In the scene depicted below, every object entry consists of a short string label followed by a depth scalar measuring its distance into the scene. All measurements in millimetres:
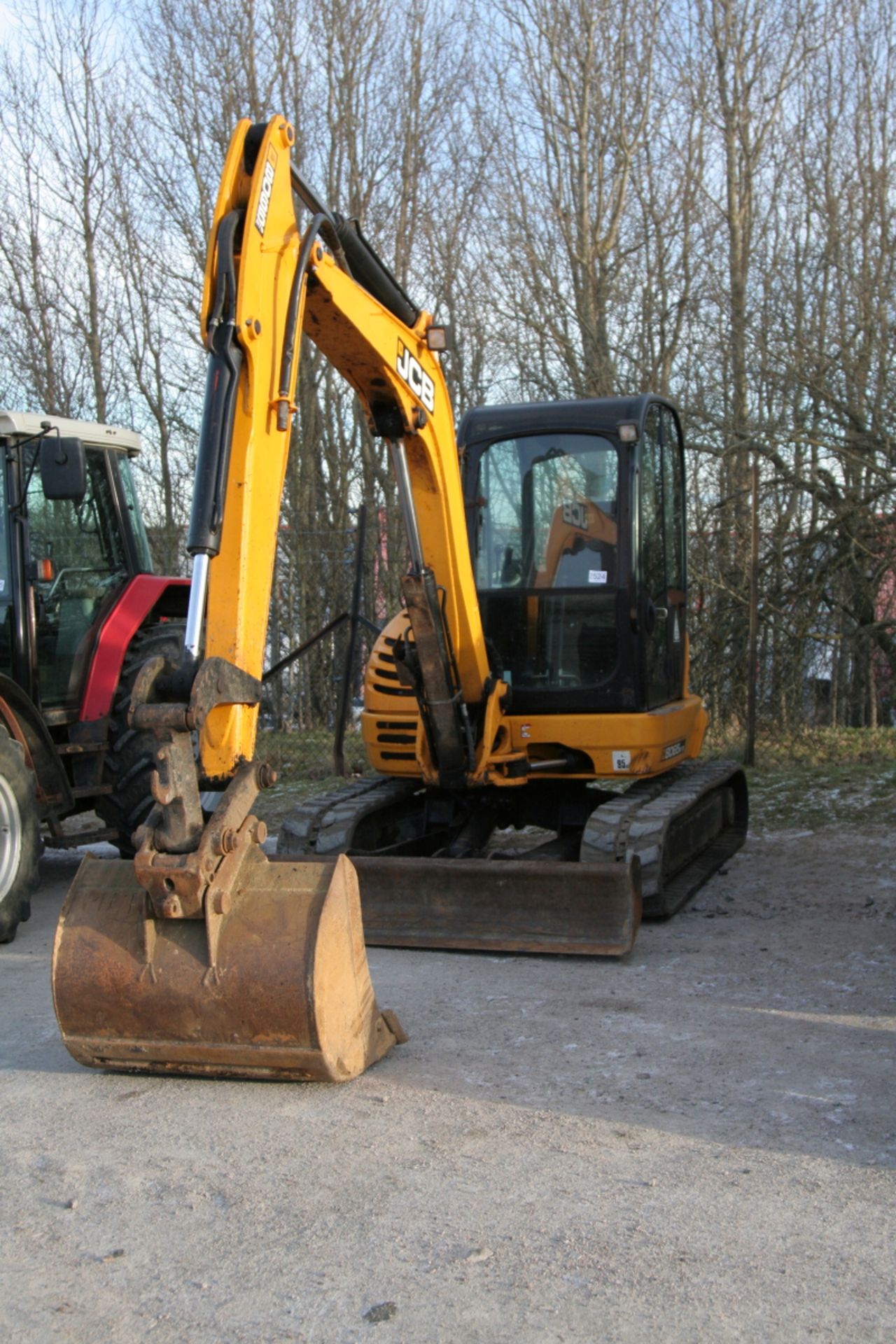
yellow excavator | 4051
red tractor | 7117
